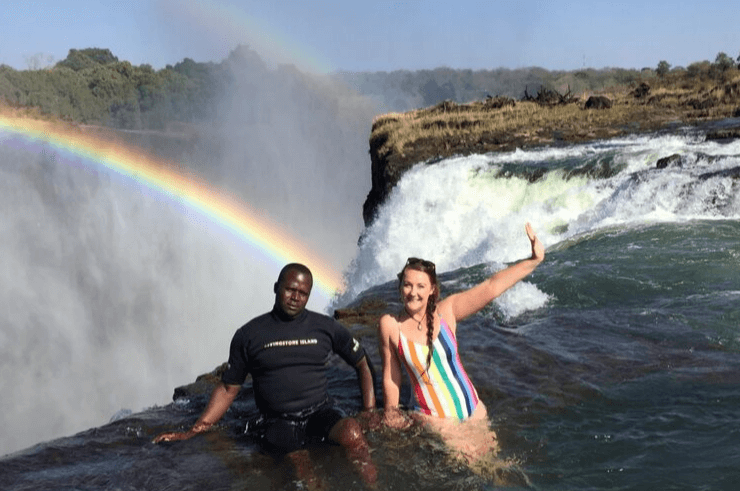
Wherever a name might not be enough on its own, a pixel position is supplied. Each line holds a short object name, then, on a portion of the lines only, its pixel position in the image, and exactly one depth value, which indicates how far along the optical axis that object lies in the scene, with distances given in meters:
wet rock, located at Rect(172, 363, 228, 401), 7.64
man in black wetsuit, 5.19
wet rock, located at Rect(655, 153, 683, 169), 16.19
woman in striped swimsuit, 5.03
